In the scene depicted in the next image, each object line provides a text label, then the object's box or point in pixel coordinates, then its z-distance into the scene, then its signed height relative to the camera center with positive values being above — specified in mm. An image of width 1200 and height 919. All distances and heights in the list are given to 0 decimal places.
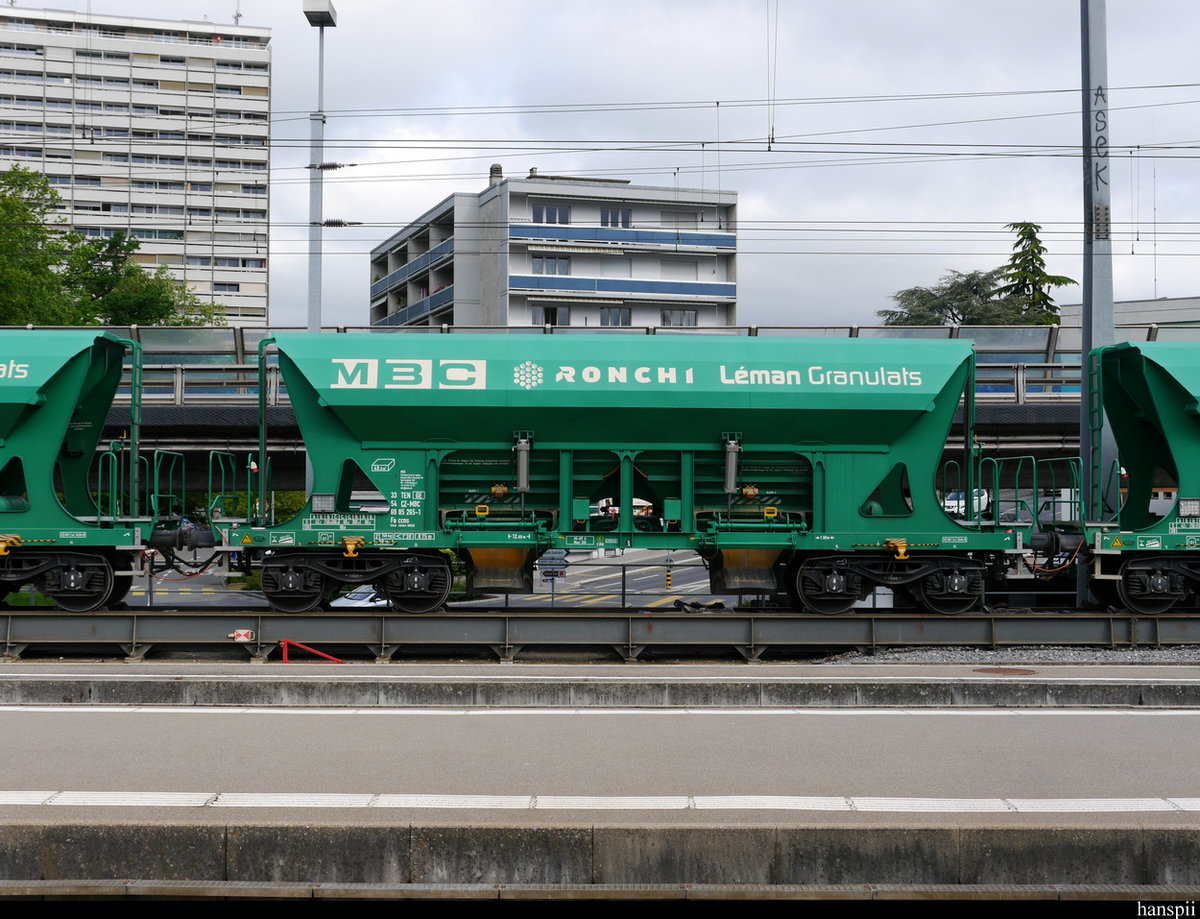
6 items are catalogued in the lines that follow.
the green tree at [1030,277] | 54844 +10662
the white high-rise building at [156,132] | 85375 +28552
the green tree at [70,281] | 34906 +9297
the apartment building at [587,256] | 66438 +14325
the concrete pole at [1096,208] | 15445 +4027
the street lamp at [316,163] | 17600 +5457
